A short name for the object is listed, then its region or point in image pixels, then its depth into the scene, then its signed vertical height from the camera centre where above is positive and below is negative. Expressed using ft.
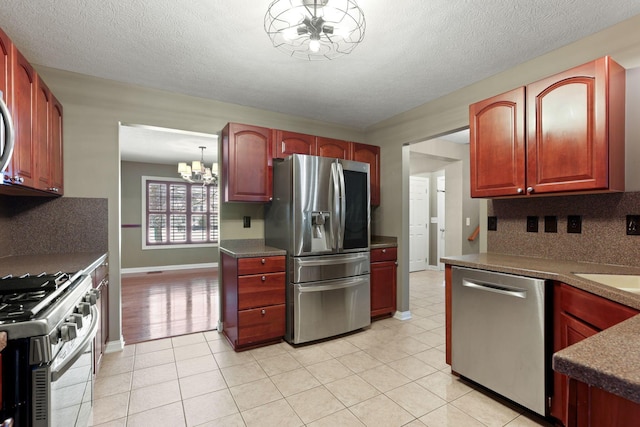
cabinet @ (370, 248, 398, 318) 11.31 -2.59
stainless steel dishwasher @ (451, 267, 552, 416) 5.56 -2.45
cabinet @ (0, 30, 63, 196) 5.31 +1.82
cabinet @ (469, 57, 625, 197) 5.62 +1.62
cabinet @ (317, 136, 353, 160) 11.16 +2.45
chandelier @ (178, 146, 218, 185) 17.29 +2.44
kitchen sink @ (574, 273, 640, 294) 5.22 -1.17
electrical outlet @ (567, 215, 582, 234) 6.75 -0.26
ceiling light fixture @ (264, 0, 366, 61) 5.11 +3.49
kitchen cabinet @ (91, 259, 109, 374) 6.73 -2.47
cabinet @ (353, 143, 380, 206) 12.10 +2.10
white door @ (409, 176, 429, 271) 21.35 -0.72
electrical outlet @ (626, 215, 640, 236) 5.95 -0.25
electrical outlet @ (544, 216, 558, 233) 7.17 -0.28
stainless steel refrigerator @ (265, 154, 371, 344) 9.11 -0.91
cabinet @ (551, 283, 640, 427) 2.14 -1.49
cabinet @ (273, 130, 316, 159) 10.29 +2.42
